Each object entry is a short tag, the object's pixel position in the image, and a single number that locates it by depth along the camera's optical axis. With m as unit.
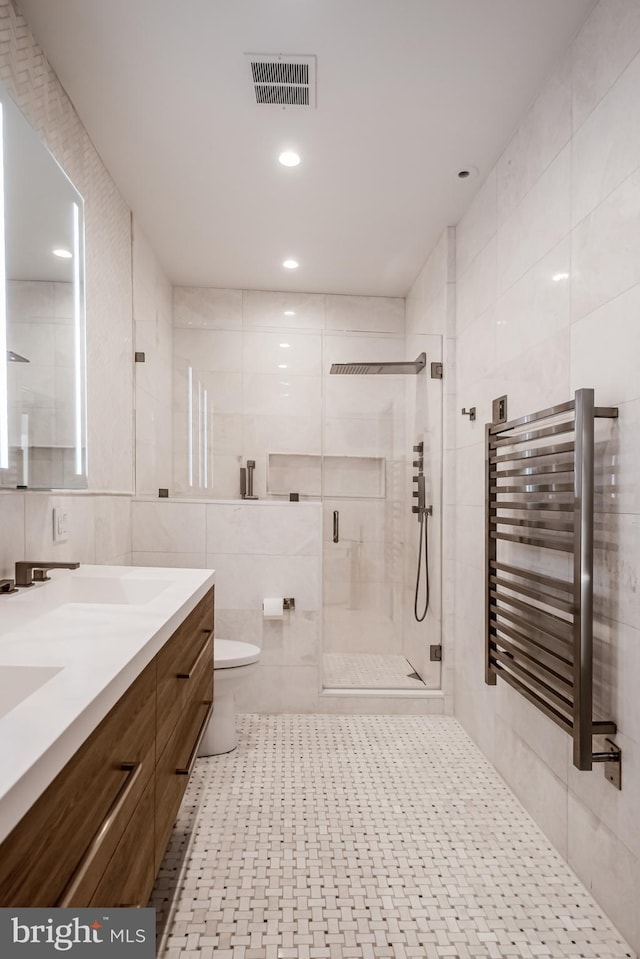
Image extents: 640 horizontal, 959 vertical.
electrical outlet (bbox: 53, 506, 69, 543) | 2.02
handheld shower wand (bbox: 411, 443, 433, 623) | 3.12
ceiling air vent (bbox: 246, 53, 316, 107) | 1.90
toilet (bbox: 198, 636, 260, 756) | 2.49
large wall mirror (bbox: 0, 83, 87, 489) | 1.52
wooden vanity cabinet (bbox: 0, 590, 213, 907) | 0.66
